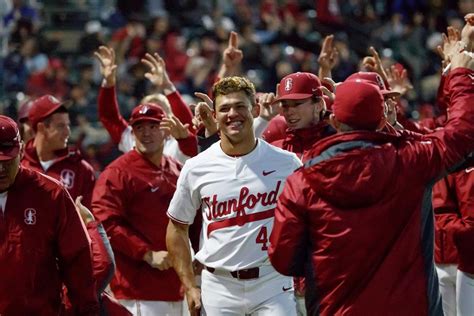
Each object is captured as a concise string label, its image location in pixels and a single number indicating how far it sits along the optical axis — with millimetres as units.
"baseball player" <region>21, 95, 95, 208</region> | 18719
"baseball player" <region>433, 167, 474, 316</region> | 16172
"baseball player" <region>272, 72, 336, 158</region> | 15117
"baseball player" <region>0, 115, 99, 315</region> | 12086
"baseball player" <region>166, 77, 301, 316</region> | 13219
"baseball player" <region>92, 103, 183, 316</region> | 17422
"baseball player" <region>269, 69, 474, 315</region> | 10961
